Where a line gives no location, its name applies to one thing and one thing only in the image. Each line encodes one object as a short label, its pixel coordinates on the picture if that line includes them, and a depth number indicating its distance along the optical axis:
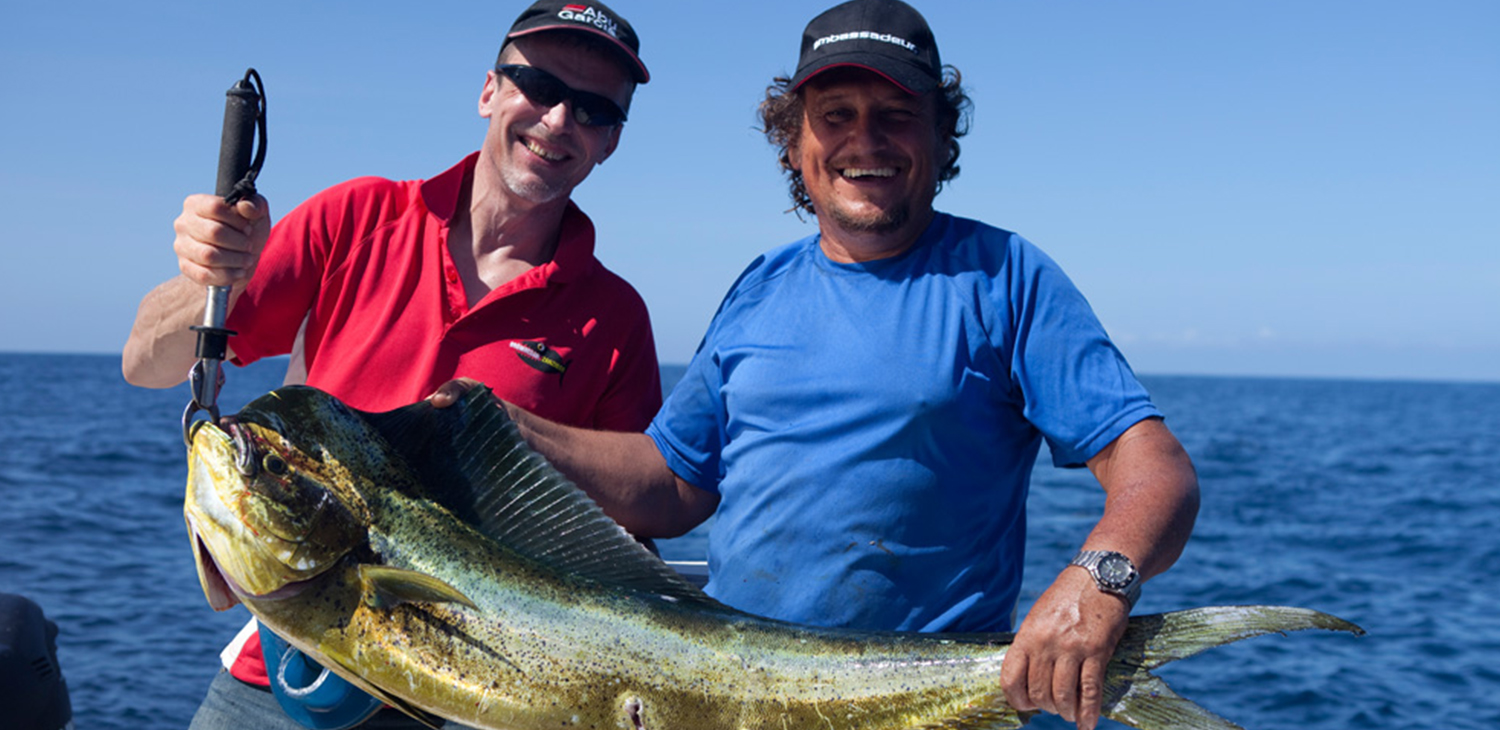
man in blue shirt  2.56
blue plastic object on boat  2.52
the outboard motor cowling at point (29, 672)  3.79
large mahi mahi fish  2.04
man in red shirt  3.16
